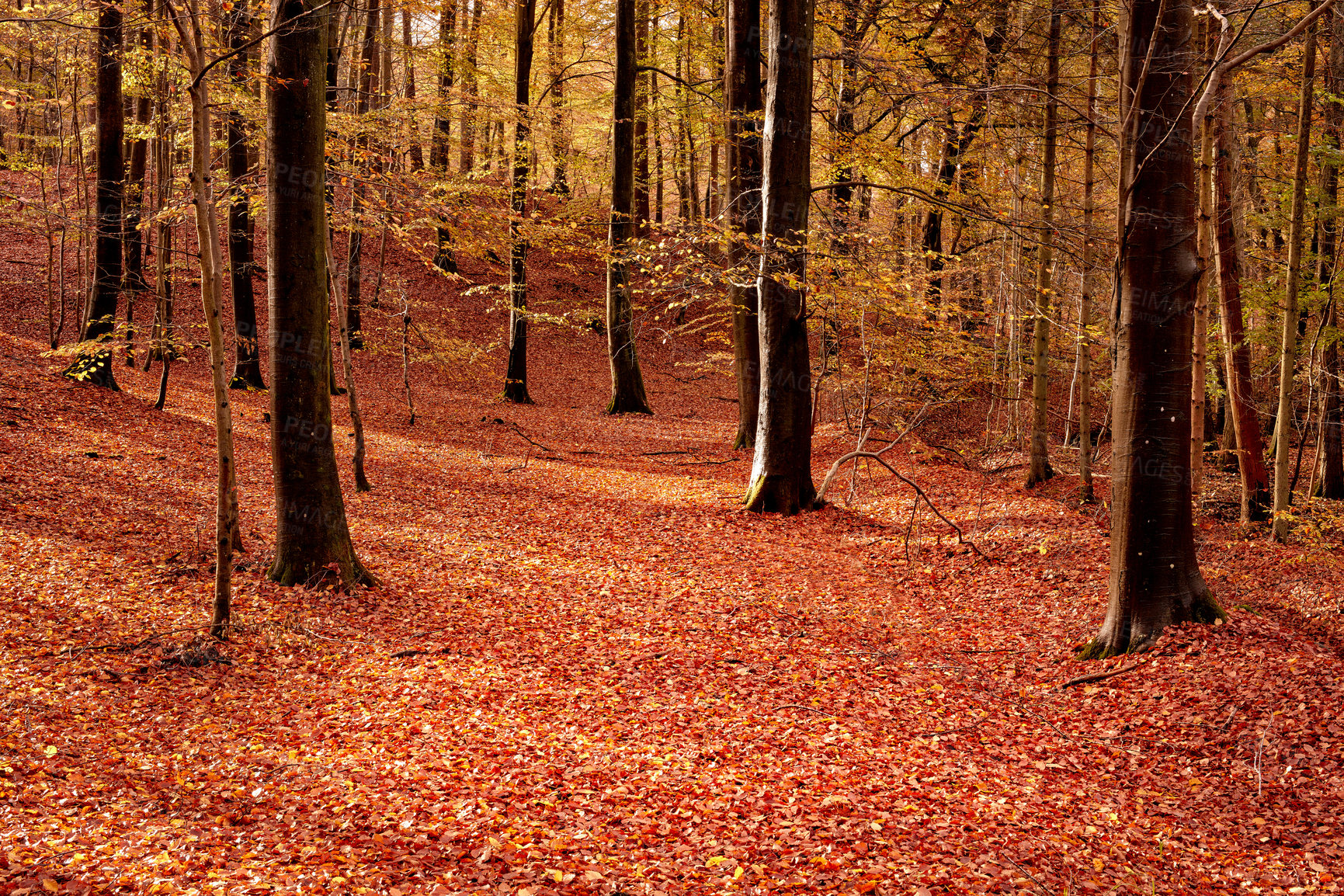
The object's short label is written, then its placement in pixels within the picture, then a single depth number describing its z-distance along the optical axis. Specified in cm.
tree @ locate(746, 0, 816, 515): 1025
